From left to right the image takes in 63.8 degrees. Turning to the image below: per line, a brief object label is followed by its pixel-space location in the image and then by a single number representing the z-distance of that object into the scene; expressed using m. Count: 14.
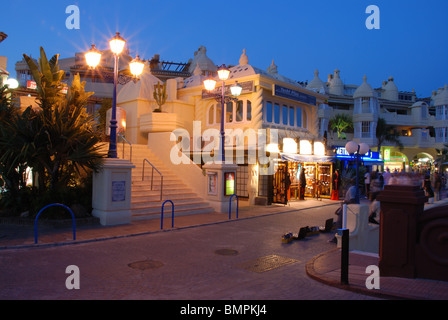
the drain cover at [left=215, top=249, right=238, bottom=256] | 8.69
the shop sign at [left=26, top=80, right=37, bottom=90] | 35.22
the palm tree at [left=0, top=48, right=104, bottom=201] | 11.50
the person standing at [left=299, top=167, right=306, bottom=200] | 20.91
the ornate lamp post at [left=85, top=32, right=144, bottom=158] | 11.00
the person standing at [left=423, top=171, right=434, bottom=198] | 20.08
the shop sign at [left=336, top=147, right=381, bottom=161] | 25.58
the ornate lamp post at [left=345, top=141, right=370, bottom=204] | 13.34
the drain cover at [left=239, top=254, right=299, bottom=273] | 7.52
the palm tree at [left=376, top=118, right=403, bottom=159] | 41.53
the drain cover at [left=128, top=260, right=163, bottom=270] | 7.37
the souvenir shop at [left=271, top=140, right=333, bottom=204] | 18.60
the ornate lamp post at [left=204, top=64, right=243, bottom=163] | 14.45
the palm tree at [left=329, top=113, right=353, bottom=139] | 41.59
